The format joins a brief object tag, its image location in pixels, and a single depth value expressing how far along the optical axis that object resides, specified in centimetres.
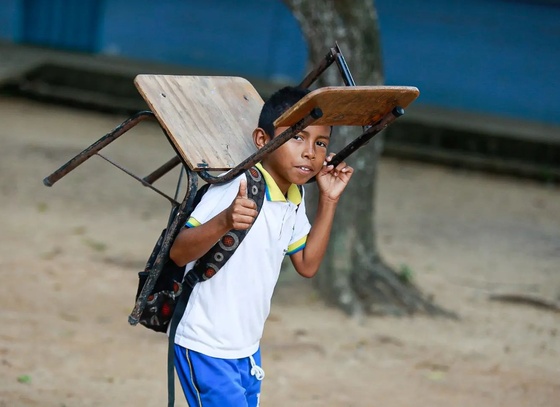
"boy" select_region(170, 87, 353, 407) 591
